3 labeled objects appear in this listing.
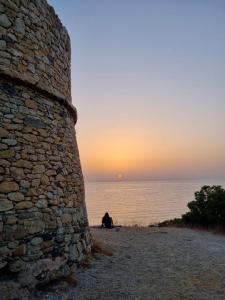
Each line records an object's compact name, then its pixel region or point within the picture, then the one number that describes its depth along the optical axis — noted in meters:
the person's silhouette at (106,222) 13.82
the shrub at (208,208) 15.08
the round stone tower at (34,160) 5.20
